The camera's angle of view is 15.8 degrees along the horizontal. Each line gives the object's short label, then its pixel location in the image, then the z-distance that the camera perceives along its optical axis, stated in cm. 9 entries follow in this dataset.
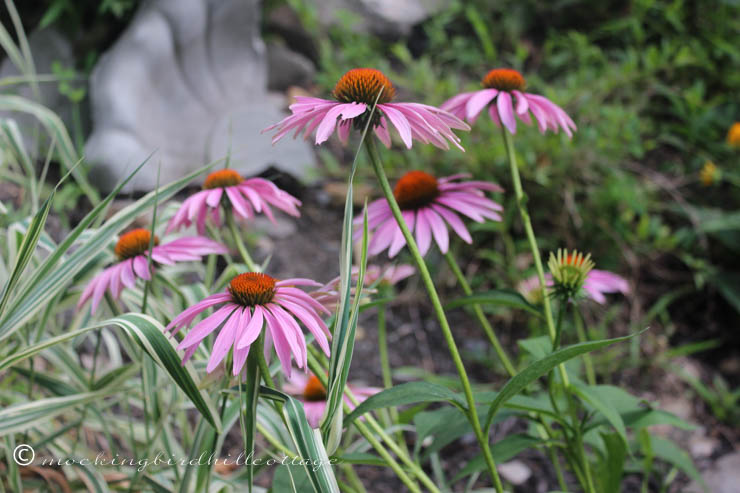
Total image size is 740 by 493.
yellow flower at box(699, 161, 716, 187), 238
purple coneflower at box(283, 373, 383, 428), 158
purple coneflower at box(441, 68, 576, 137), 150
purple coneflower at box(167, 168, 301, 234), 150
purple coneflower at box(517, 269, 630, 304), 155
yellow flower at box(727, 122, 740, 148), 231
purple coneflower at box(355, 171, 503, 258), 151
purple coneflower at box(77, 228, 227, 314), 150
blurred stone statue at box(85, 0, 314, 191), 283
